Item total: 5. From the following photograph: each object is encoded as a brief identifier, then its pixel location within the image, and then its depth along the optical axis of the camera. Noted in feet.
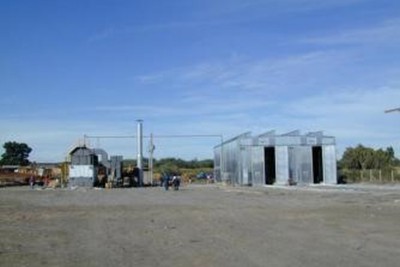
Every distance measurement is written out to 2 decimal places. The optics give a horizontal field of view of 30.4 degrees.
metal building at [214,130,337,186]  270.87
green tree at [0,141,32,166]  640.58
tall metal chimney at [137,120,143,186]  297.74
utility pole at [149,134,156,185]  329.21
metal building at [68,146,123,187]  274.36
